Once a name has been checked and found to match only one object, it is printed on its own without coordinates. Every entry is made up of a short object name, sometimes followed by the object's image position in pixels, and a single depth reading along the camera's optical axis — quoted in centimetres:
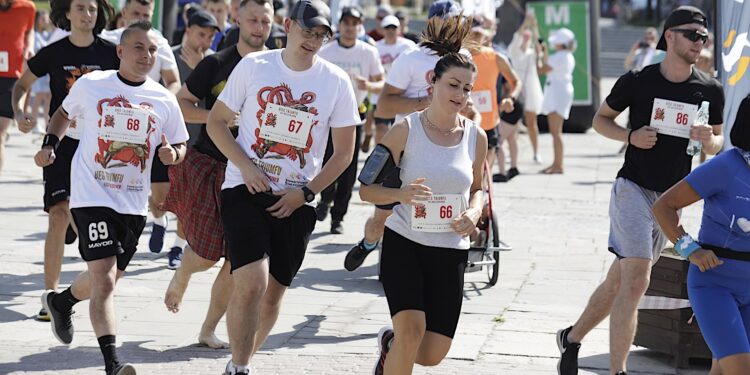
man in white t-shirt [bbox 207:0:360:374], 1004
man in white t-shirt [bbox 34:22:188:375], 1078
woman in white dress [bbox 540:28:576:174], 2941
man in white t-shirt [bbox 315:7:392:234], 1944
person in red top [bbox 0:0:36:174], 2040
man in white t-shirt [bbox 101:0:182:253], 1531
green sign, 4040
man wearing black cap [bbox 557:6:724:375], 1075
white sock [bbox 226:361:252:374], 999
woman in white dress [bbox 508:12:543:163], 3034
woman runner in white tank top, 944
